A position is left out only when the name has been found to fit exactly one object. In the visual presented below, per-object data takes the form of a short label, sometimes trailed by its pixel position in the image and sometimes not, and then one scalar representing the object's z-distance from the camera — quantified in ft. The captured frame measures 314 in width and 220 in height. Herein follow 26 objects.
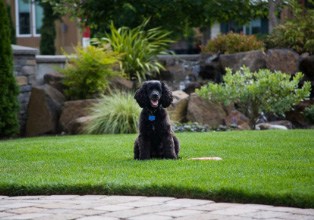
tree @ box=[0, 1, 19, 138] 42.29
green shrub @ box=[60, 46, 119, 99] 45.06
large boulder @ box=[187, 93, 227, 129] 43.21
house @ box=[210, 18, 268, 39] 96.27
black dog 24.94
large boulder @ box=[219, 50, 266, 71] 48.10
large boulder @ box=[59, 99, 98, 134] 43.88
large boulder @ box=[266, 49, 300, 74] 48.32
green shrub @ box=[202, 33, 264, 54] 51.29
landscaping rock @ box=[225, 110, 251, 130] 42.55
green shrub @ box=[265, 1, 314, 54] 50.11
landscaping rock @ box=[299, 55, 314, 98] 48.65
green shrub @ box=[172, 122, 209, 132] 41.26
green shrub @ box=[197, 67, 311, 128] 40.16
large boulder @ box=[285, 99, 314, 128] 45.55
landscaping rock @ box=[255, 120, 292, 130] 42.19
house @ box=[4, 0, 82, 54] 108.37
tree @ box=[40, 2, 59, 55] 91.30
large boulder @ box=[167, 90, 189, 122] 43.80
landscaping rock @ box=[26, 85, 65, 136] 44.60
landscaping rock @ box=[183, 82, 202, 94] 50.39
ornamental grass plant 40.83
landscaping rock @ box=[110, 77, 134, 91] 46.32
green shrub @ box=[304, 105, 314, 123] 43.78
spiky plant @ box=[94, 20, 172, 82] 48.26
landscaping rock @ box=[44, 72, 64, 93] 47.60
